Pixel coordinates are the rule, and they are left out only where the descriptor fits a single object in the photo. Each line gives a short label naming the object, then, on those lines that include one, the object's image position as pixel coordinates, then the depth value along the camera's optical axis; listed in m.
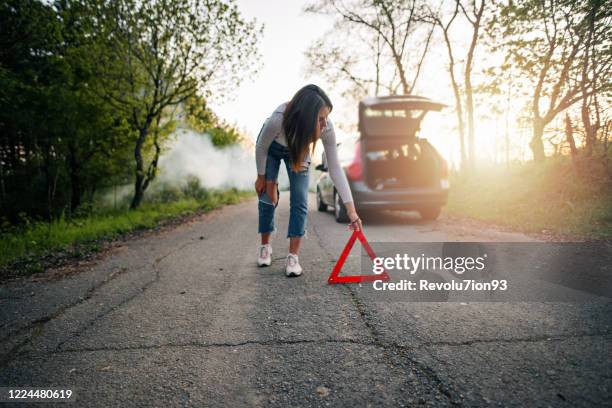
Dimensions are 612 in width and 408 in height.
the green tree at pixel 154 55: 9.20
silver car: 5.63
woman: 2.57
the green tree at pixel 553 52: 5.91
